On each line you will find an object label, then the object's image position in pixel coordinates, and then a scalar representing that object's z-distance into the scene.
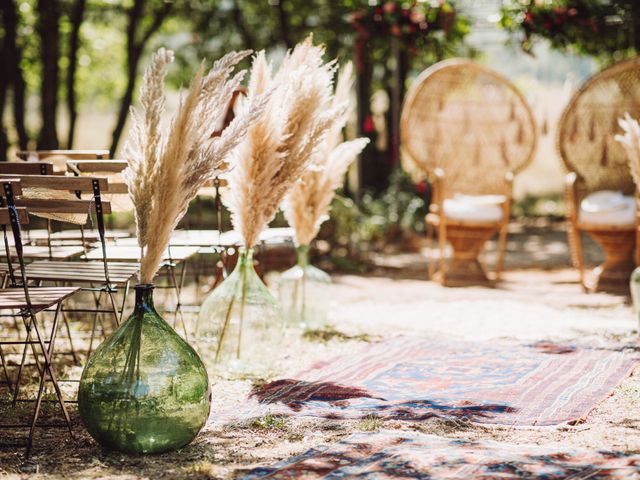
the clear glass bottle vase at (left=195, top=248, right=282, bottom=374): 4.83
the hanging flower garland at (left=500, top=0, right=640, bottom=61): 9.23
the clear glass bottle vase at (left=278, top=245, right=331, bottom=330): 5.96
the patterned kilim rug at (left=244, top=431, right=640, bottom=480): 3.12
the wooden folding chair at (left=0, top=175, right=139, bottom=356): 3.81
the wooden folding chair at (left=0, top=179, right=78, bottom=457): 3.43
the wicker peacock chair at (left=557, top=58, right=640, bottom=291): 7.70
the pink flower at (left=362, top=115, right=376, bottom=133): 11.23
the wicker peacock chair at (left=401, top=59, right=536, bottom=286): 8.36
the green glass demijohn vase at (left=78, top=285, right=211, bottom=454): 3.39
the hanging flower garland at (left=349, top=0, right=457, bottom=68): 9.66
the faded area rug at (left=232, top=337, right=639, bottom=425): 4.04
